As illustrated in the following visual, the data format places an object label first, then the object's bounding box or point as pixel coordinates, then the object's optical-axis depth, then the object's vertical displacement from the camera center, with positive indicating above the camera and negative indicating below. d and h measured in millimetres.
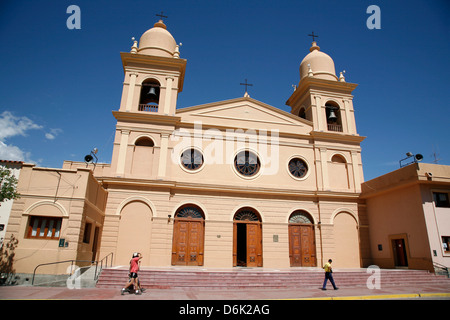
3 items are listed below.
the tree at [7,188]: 11201 +2106
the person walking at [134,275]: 10378 -885
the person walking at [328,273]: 11875 -789
